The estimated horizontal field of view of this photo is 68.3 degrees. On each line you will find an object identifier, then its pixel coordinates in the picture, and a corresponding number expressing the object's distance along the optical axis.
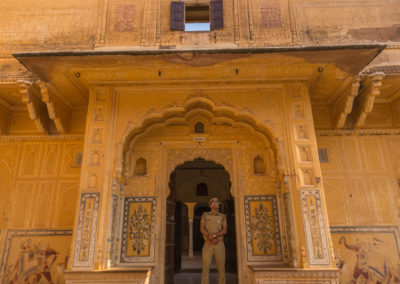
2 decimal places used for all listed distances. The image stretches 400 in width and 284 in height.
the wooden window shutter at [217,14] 7.05
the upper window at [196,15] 7.05
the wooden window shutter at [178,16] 7.03
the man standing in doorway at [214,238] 6.06
